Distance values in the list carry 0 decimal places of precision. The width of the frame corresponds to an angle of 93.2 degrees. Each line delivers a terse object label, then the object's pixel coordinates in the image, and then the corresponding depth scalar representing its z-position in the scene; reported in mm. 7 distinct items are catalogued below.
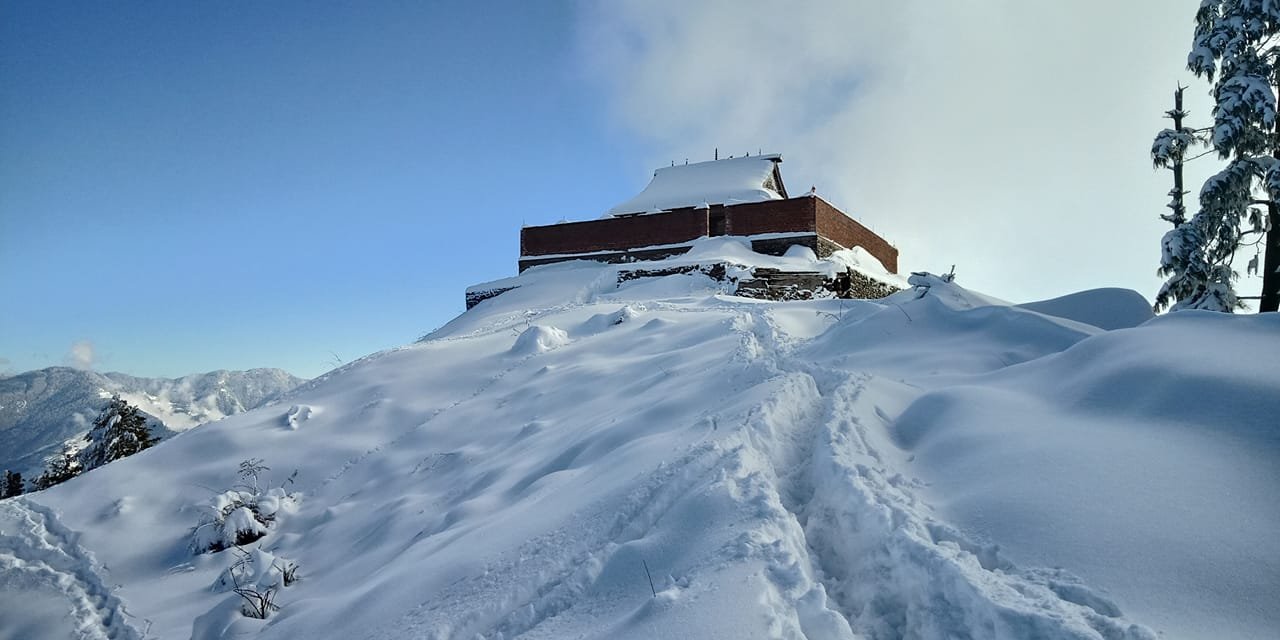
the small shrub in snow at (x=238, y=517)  5625
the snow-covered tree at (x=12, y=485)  25438
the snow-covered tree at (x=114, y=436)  20578
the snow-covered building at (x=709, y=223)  20312
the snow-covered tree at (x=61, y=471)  23394
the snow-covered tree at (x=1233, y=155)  10070
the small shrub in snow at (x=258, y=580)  4191
